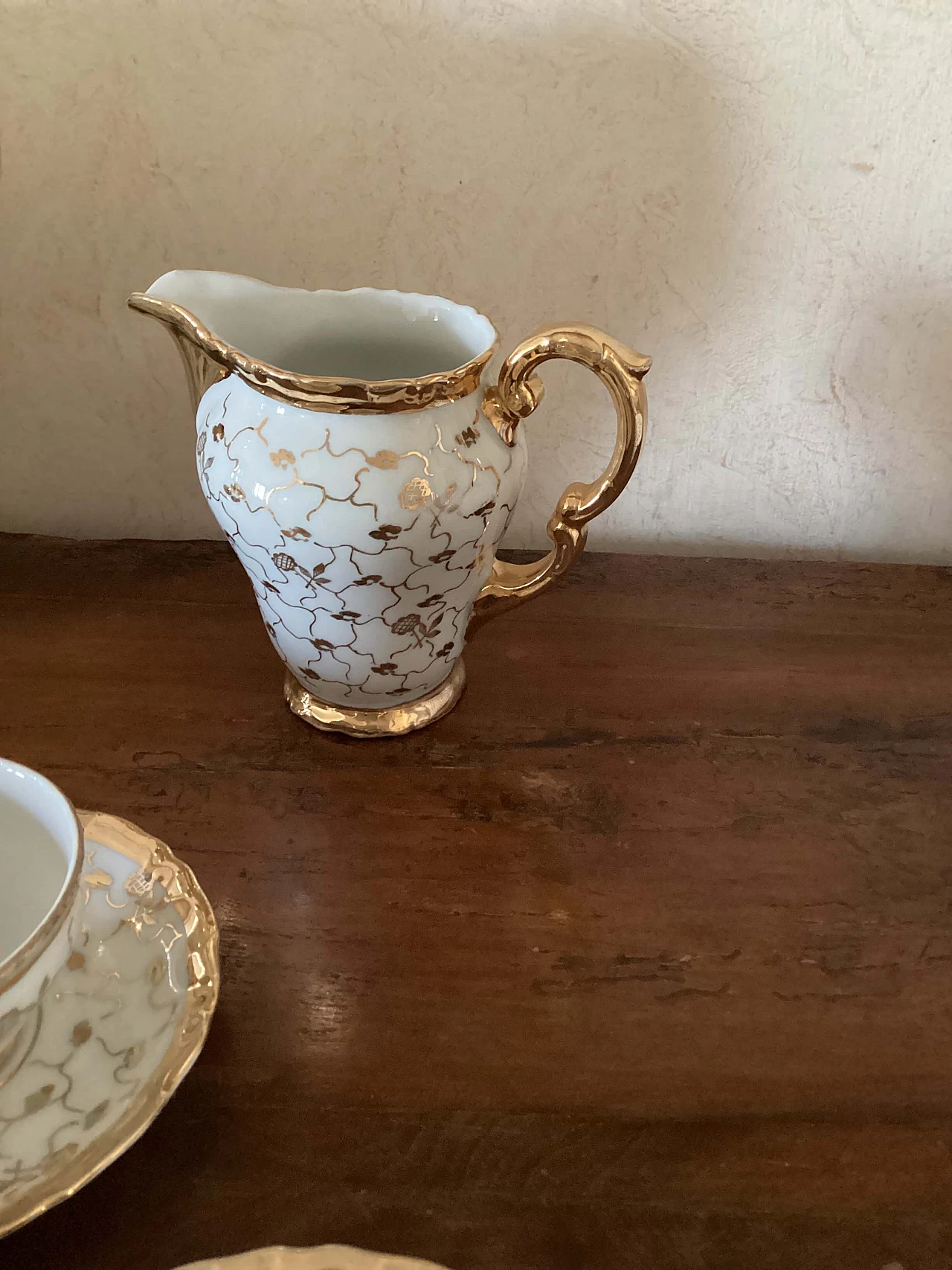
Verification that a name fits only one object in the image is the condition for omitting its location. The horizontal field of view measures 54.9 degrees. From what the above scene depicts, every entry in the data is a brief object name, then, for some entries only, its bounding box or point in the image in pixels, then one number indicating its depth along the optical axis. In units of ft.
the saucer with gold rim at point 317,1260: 1.03
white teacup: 1.06
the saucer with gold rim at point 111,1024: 1.09
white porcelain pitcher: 1.43
